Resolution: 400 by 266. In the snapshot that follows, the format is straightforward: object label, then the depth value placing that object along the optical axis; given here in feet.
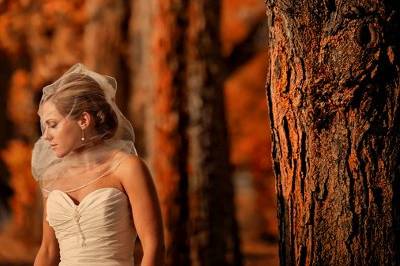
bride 23.33
